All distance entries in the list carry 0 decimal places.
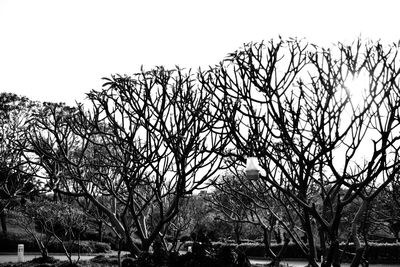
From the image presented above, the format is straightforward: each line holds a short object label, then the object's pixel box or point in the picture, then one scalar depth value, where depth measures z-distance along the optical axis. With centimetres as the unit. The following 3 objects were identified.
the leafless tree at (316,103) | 721
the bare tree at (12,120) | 1788
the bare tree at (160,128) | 937
